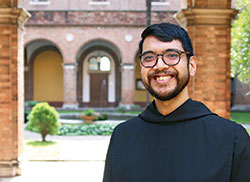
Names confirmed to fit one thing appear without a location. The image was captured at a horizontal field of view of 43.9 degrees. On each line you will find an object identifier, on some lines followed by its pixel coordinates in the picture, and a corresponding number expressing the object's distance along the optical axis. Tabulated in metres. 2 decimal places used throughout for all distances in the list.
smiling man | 1.38
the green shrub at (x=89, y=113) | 13.08
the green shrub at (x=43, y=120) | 8.95
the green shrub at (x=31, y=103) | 20.50
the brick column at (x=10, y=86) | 5.38
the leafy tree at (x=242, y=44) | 12.01
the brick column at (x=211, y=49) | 5.45
